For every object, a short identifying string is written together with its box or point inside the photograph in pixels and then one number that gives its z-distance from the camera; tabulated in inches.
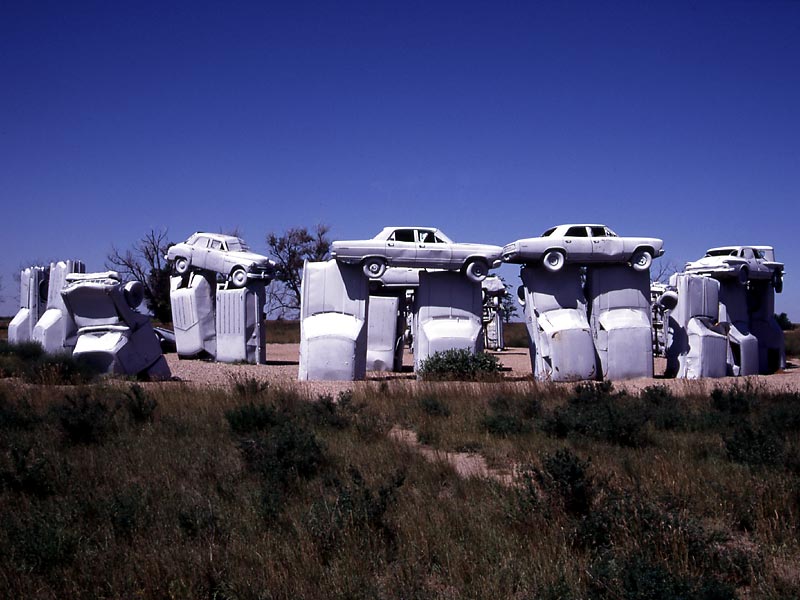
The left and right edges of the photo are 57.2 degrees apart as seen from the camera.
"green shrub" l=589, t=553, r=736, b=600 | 167.0
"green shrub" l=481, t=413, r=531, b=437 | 376.2
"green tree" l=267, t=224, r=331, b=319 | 1867.6
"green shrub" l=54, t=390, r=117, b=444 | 348.8
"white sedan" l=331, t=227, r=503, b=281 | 641.0
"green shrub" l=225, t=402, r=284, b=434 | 370.0
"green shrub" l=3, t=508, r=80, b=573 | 202.7
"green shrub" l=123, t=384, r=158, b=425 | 399.5
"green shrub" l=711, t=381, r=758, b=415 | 437.7
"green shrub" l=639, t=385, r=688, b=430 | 389.7
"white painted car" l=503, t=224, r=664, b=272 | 639.8
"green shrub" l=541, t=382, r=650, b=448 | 353.4
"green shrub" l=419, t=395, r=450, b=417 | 430.6
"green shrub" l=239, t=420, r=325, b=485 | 280.7
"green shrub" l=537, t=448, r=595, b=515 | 240.2
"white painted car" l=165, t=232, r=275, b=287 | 842.8
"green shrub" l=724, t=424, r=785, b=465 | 293.1
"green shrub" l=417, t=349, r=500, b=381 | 644.1
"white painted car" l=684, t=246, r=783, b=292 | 717.3
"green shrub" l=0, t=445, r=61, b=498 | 271.3
